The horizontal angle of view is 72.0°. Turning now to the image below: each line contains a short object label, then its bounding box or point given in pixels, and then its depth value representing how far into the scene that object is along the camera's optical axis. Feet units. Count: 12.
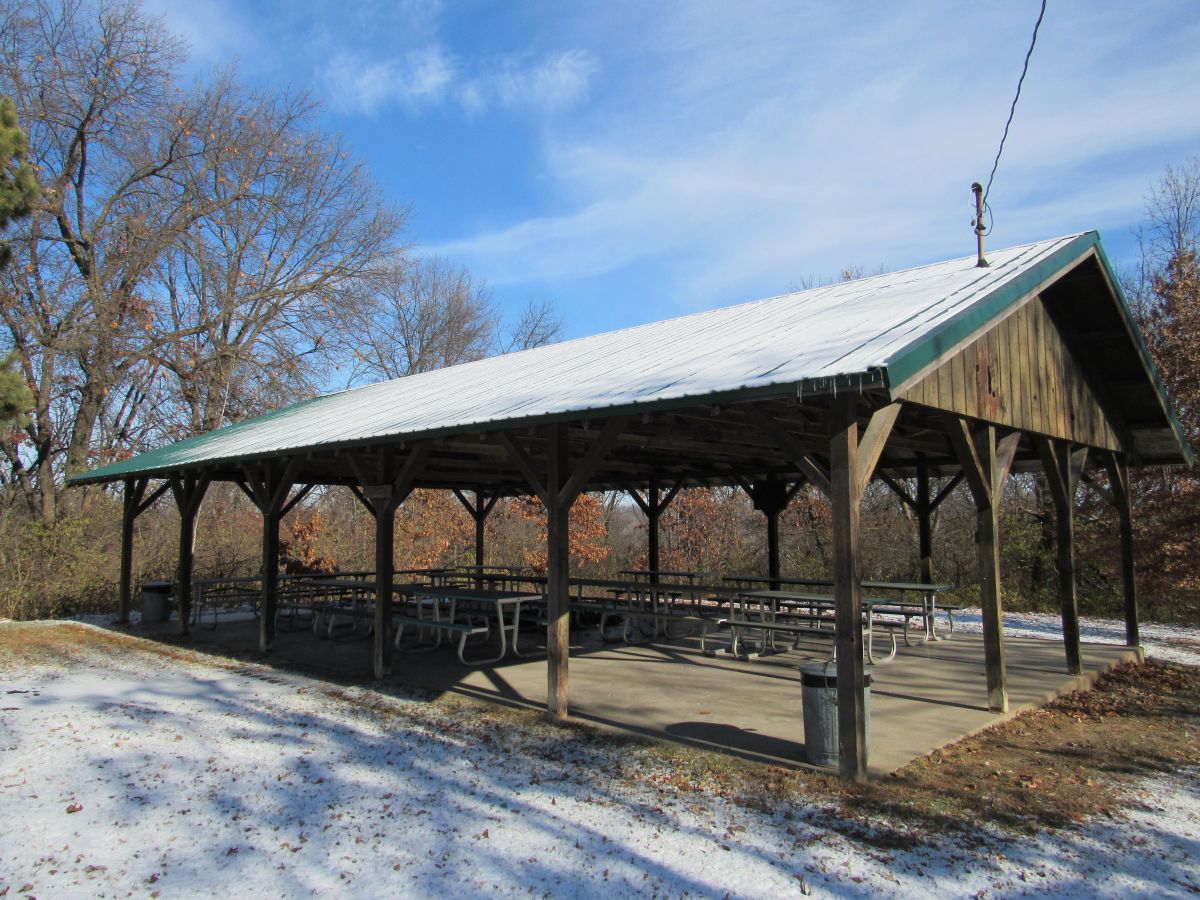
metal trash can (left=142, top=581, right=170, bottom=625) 42.75
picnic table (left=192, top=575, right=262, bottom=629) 40.75
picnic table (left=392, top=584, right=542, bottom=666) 28.07
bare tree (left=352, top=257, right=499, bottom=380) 90.99
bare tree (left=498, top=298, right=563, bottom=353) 97.71
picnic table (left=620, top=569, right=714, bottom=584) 40.50
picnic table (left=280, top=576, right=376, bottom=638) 33.83
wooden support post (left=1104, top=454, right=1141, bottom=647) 30.66
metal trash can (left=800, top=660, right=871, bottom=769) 15.97
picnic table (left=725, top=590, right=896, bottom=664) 25.70
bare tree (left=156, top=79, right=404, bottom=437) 64.28
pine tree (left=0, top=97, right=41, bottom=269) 28.27
